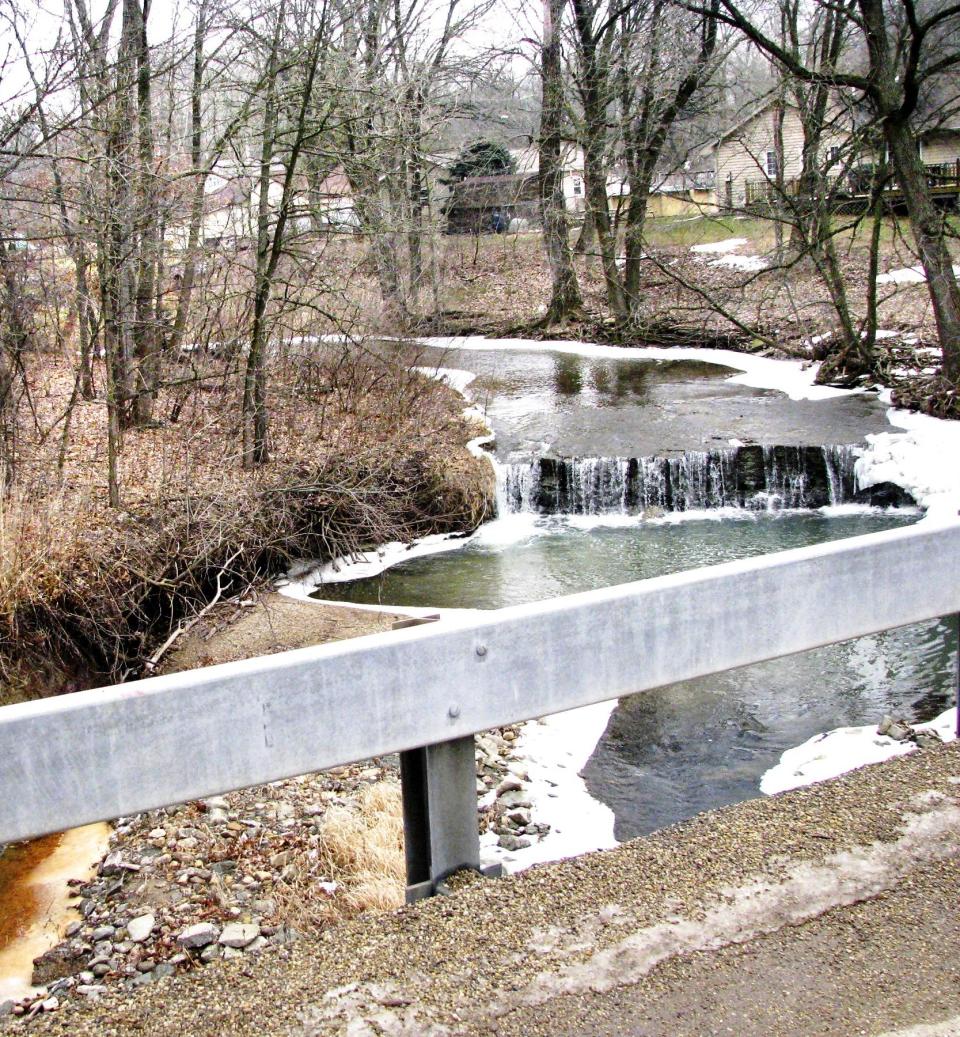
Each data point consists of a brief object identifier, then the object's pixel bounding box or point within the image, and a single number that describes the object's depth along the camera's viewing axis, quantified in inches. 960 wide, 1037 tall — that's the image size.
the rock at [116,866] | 214.2
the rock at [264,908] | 187.3
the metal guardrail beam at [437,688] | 110.0
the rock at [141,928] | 187.5
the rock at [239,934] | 174.2
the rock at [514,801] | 238.5
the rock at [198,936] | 173.2
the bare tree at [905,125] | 596.4
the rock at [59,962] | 186.2
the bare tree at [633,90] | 786.8
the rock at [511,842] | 217.9
